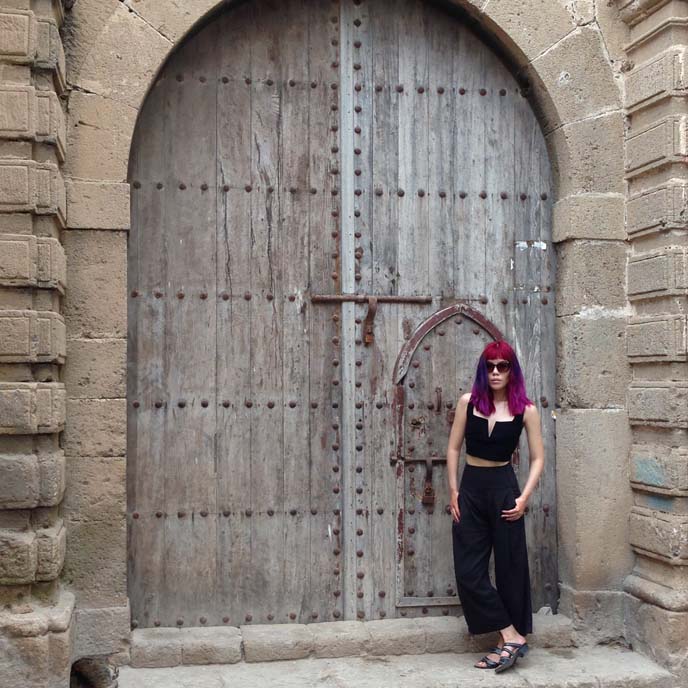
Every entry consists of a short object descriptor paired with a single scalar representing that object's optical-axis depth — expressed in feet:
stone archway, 14.61
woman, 14.87
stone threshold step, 14.82
